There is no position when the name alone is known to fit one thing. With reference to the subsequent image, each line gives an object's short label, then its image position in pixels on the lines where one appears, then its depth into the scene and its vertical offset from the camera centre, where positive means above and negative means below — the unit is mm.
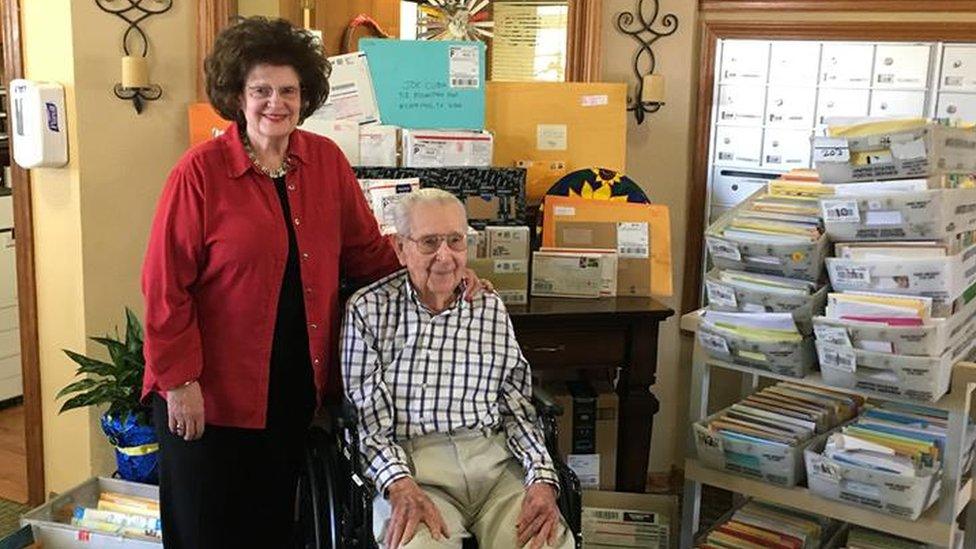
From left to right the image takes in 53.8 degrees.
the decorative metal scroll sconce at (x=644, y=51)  3135 +319
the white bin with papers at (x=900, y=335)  2057 -392
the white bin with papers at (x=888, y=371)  2076 -475
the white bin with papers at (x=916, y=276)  2062 -263
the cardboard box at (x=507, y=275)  2502 -338
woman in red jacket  1885 -309
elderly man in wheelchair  1994 -523
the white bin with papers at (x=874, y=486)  2150 -756
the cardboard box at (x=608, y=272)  2580 -333
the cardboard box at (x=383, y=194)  2461 -135
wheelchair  1949 -711
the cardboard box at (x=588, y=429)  2666 -785
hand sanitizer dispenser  2643 +26
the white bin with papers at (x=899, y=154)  2084 +2
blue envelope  2688 +174
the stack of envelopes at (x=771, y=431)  2355 -701
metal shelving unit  2150 -821
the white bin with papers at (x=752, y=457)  2344 -756
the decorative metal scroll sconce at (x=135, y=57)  2682 +223
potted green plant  2377 -648
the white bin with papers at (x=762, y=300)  2227 -351
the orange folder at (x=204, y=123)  2756 +41
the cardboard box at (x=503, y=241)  2508 -250
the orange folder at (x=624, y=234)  2641 -237
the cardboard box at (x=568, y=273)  2572 -338
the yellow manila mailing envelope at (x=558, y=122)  2922 +71
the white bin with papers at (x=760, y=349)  2252 -473
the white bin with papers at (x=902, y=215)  2062 -132
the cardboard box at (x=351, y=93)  2646 +132
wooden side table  2471 -506
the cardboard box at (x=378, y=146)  2588 -11
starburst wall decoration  3516 +454
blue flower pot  2381 -779
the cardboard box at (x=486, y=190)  2580 -121
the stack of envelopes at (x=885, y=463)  2158 -704
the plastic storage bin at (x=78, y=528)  2332 -953
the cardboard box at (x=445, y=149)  2568 -15
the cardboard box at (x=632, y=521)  2541 -979
